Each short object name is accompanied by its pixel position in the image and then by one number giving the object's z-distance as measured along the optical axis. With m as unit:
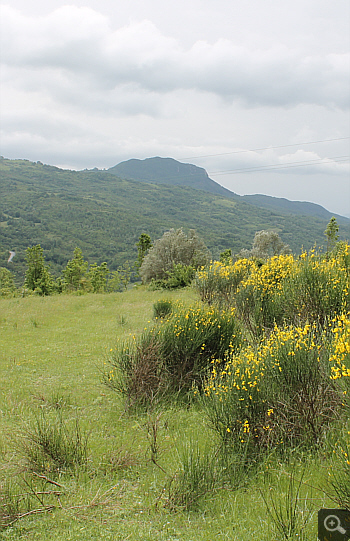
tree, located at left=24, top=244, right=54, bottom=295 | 34.03
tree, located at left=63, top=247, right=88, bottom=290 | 40.84
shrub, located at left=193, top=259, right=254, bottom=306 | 11.78
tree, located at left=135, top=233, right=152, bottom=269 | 36.53
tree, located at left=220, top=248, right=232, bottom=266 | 35.38
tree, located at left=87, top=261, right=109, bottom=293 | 43.69
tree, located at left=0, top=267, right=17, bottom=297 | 39.00
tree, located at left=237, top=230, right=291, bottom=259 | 49.54
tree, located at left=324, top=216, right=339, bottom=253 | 38.22
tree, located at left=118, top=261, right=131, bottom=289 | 53.75
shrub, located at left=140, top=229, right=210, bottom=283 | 32.16
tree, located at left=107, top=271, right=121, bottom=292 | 52.25
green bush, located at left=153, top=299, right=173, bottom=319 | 14.32
